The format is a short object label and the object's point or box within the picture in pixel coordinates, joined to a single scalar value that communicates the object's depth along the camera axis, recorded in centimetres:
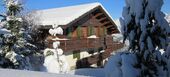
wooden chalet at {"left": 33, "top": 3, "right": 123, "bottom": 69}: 1725
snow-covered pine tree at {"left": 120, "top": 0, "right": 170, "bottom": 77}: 509
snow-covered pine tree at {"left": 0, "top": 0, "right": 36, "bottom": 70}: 1228
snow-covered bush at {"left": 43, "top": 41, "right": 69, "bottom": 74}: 1440
